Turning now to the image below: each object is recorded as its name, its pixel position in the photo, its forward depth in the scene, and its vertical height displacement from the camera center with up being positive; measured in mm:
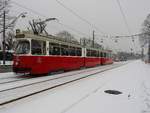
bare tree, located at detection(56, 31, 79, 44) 45749 +9504
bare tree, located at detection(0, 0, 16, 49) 17926 +6959
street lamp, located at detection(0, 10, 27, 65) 18208 +5553
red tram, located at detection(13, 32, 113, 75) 7822 +182
